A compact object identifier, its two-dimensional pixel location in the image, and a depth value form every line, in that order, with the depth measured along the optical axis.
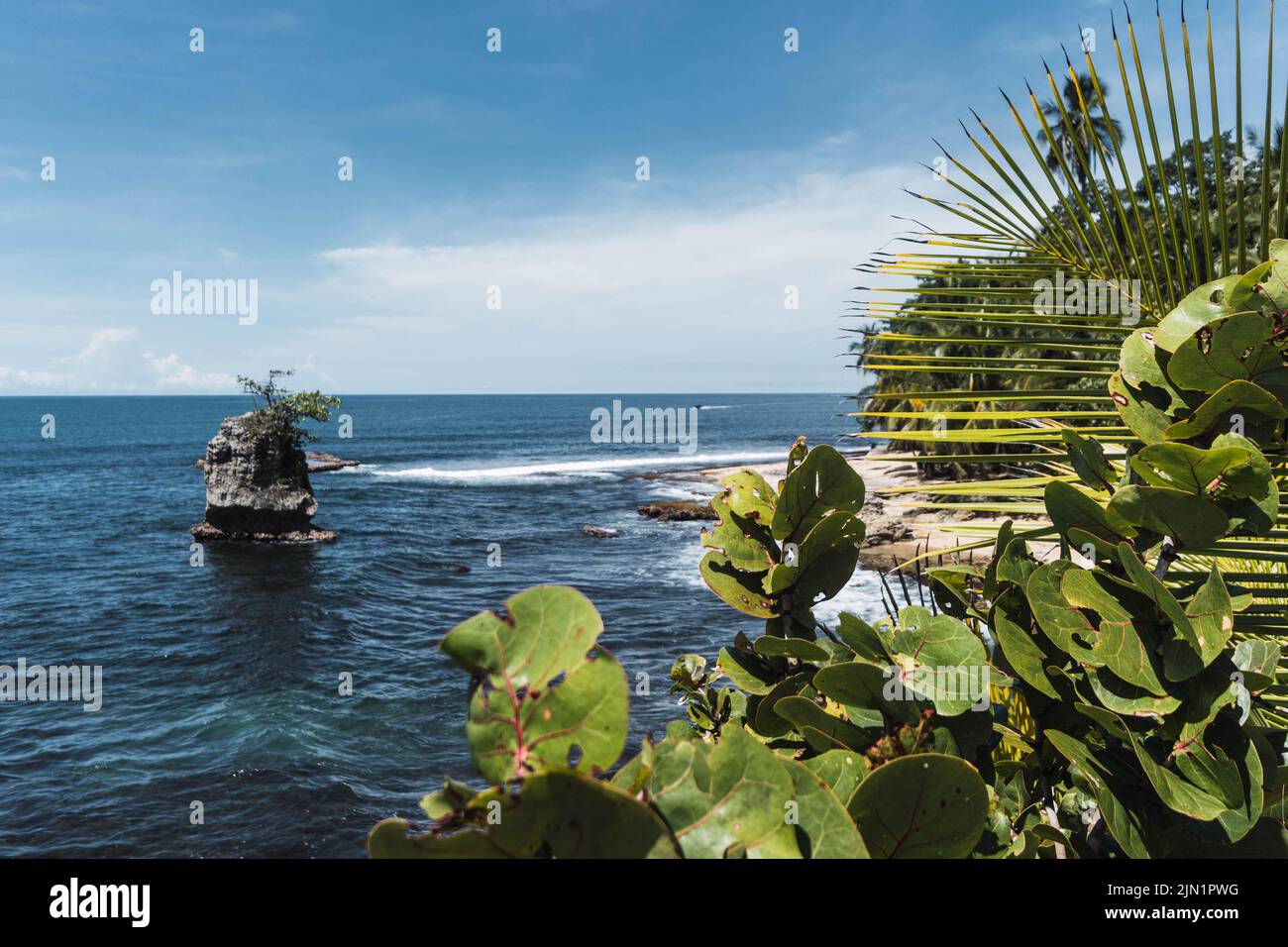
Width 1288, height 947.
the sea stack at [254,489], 37.84
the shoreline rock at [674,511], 44.47
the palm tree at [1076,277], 1.79
